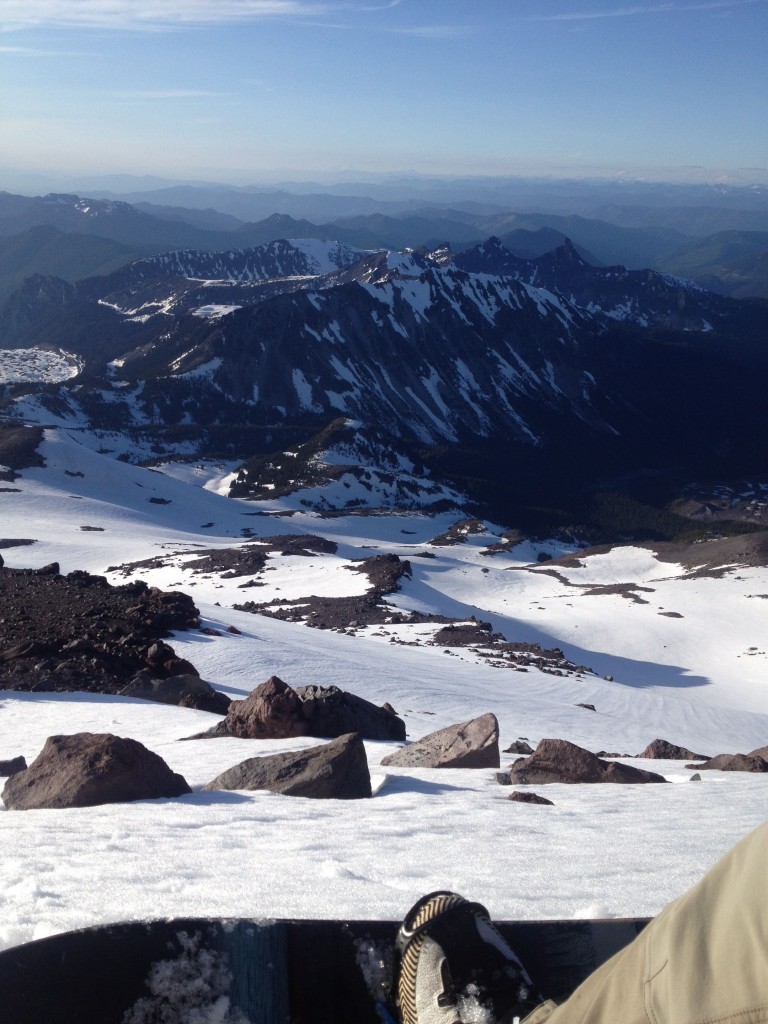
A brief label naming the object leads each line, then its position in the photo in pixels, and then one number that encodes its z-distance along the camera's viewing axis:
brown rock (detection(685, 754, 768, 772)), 11.48
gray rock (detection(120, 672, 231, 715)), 15.07
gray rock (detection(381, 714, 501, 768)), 10.96
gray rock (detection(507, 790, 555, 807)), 8.75
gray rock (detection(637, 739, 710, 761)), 14.40
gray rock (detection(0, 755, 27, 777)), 9.65
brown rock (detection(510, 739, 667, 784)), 10.22
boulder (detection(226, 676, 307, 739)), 11.86
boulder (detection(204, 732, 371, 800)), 8.62
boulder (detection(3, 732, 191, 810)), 7.91
